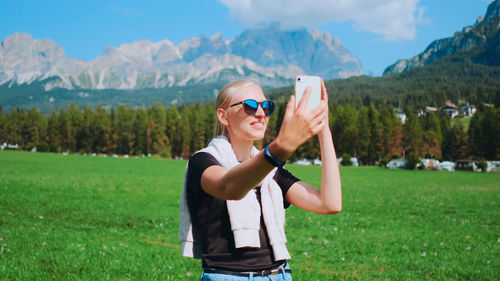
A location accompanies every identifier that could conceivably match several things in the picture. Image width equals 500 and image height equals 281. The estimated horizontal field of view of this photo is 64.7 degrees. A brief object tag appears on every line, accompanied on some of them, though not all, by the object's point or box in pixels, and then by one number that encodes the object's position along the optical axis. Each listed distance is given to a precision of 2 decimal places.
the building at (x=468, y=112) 197.46
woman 2.48
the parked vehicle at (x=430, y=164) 79.72
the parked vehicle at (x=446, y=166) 78.60
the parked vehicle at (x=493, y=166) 72.19
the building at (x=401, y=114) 193.68
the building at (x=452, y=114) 196.60
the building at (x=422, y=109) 193.62
